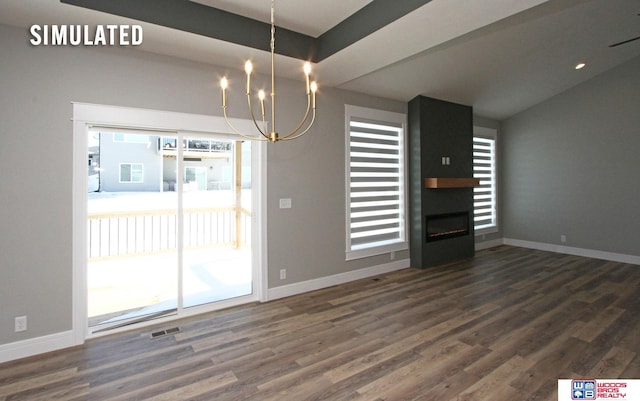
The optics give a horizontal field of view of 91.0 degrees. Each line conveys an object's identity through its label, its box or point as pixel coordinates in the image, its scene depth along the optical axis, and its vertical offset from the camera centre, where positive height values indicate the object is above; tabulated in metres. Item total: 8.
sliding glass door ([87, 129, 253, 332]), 3.45 -0.27
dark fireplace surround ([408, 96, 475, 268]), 5.29 +0.37
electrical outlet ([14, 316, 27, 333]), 2.69 -1.02
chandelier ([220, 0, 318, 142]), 1.88 +0.75
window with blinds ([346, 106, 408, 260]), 4.79 +0.33
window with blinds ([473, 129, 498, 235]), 6.81 +0.41
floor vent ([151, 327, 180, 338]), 3.08 -1.28
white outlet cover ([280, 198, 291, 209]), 4.06 +0.00
